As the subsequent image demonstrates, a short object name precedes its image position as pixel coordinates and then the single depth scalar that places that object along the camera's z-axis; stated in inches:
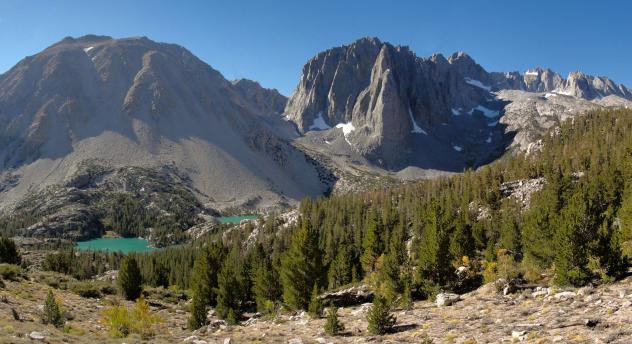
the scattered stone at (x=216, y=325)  1401.8
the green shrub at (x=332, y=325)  981.8
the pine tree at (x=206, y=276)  1822.6
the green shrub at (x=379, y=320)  933.8
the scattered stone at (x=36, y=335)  738.8
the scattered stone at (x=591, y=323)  671.1
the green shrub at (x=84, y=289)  2103.8
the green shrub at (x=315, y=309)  1272.1
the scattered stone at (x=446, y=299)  1147.9
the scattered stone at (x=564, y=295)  893.8
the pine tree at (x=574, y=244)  991.6
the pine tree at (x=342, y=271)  2657.5
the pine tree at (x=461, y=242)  2014.9
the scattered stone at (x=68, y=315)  1427.9
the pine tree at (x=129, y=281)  2343.8
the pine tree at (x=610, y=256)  1007.6
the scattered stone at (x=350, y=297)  1519.4
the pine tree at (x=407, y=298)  1180.5
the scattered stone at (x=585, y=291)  892.0
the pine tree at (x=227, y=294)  1850.4
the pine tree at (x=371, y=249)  2628.0
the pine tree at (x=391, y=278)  1405.0
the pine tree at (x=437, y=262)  1469.0
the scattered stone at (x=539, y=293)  968.9
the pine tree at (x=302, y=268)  1544.0
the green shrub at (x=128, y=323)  1232.8
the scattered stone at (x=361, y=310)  1219.7
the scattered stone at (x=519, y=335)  678.6
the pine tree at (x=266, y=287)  2158.3
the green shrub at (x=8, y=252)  2807.6
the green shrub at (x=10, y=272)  1754.4
